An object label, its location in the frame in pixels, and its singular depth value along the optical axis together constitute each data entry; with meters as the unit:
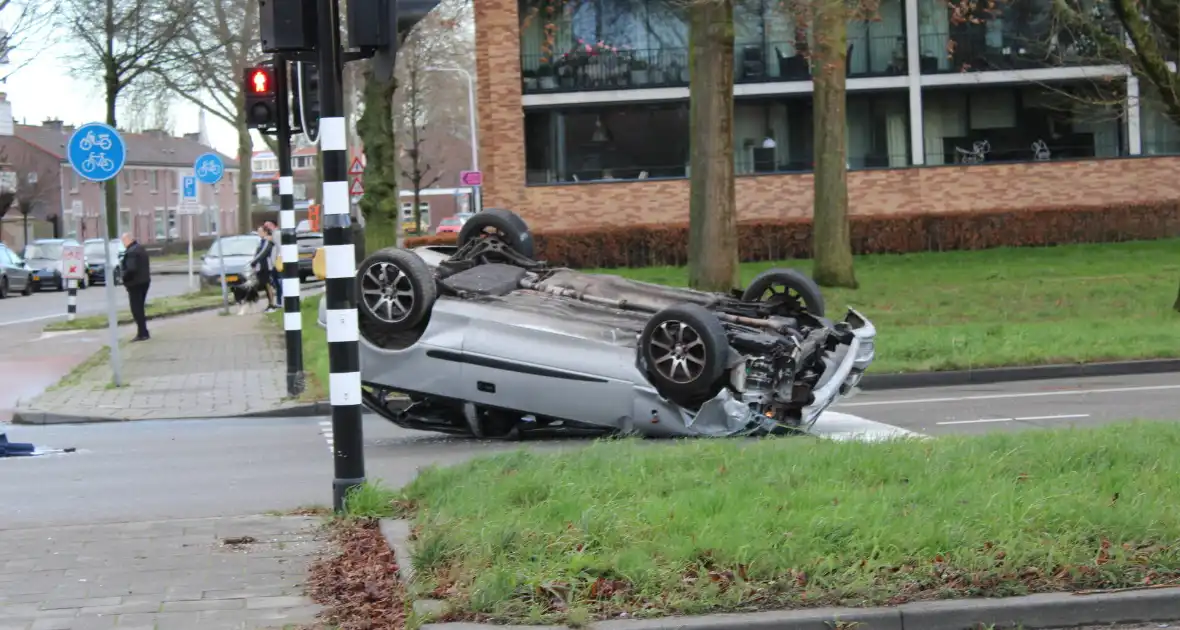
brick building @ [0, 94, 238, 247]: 83.50
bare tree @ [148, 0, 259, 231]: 41.78
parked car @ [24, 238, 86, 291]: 49.95
